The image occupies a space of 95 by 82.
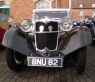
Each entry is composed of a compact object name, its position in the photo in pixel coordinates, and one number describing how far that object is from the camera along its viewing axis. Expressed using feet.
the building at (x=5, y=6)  49.92
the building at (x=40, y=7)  48.58
